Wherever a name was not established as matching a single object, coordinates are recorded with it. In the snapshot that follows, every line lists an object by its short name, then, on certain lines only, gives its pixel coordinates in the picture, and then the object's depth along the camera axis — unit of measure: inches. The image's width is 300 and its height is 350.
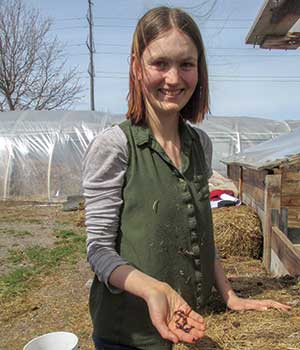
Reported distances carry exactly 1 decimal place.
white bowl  109.3
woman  61.1
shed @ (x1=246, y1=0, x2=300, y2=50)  88.6
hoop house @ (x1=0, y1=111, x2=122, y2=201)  545.3
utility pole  1258.6
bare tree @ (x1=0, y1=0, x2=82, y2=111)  991.0
